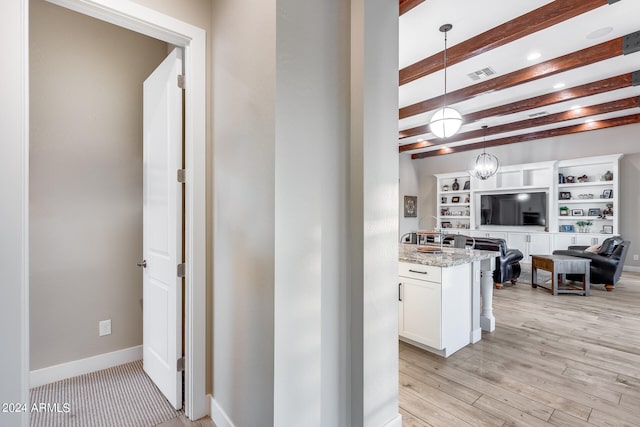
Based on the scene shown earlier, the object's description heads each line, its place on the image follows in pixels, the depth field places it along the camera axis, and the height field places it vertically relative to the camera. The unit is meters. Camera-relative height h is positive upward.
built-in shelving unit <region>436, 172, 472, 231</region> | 9.36 +0.42
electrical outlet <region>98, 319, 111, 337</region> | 2.54 -1.00
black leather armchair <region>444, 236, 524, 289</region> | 4.97 -0.81
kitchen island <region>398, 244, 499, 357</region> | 2.67 -0.83
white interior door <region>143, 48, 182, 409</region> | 2.00 -0.11
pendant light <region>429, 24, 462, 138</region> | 3.78 +1.20
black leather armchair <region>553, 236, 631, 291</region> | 4.86 -0.81
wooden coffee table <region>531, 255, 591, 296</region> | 4.74 -0.92
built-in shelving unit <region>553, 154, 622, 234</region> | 6.73 +0.47
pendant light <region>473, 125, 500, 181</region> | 6.06 +0.96
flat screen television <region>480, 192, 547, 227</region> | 7.73 +0.12
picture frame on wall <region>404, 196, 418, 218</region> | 10.08 +0.24
